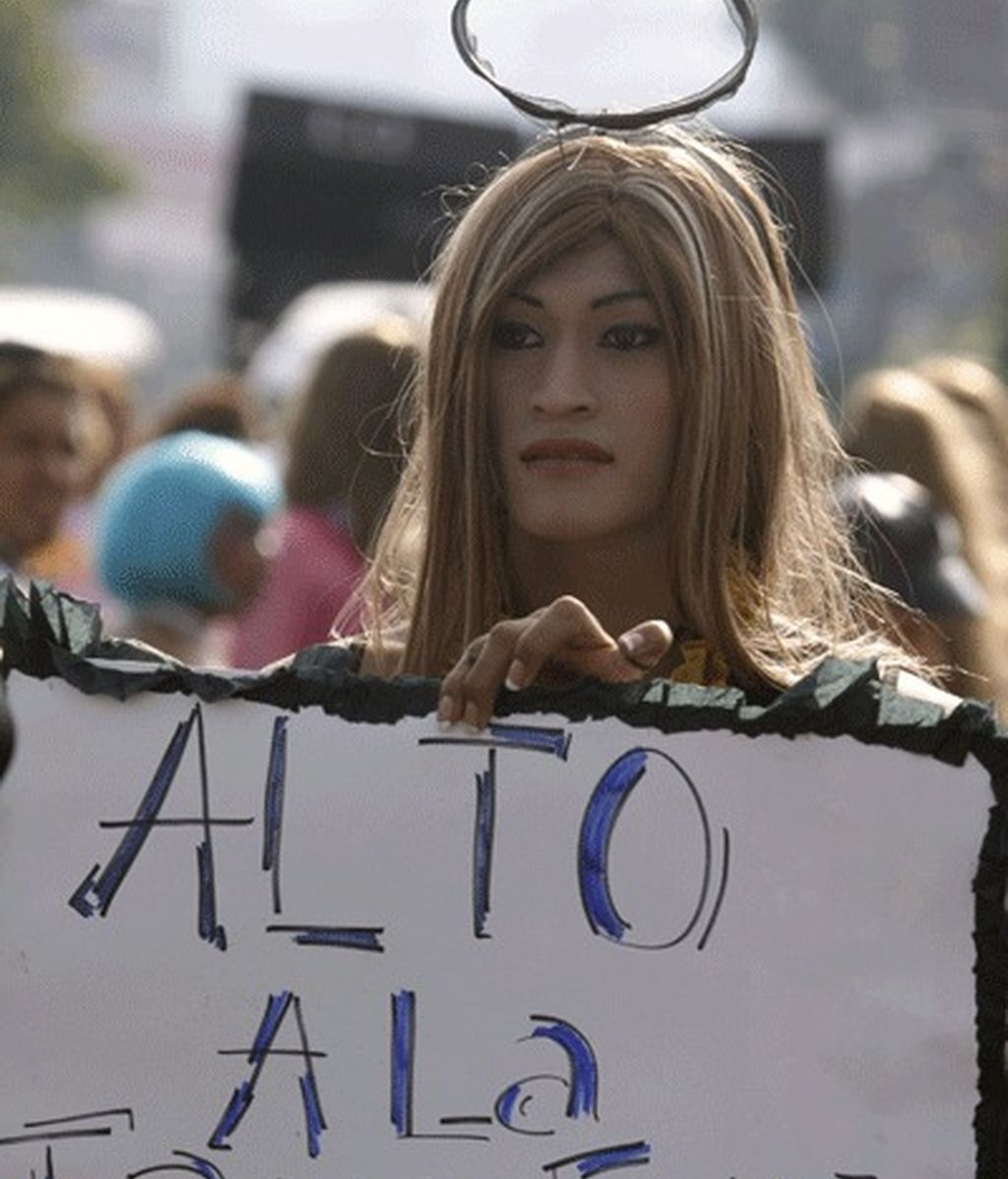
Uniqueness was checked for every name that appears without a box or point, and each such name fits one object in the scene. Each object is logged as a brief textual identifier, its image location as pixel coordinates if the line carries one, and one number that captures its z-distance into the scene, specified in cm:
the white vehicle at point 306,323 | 1589
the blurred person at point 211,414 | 1198
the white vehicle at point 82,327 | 1378
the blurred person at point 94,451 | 1267
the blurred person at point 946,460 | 897
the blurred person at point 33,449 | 964
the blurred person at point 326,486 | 979
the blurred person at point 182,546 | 908
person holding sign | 500
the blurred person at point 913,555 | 773
